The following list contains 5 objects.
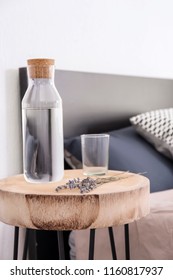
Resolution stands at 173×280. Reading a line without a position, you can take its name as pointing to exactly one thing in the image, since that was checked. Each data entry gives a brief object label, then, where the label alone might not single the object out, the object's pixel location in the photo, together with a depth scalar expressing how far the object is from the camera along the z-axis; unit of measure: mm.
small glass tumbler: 1186
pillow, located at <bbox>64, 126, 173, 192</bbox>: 1517
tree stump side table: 917
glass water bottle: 1030
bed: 1206
